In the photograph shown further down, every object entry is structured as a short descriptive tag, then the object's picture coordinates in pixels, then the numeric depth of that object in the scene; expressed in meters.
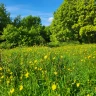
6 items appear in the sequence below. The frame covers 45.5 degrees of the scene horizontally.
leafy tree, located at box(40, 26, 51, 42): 25.59
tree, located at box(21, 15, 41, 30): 30.47
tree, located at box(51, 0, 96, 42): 17.03
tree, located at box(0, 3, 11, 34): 21.19
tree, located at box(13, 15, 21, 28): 24.70
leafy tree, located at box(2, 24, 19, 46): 14.09
